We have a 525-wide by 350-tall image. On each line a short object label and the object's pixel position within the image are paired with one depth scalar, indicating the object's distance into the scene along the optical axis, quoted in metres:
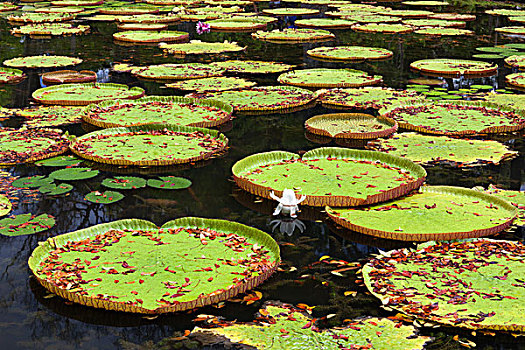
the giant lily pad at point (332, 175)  10.85
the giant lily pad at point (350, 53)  24.78
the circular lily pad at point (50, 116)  15.81
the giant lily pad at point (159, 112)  15.51
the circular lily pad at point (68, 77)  20.23
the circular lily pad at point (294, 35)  29.94
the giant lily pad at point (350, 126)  14.99
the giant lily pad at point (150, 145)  13.06
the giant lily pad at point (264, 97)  17.40
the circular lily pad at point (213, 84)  19.19
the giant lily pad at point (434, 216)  9.61
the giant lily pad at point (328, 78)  19.91
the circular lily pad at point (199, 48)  26.00
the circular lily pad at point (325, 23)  33.84
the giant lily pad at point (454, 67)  21.94
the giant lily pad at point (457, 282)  7.47
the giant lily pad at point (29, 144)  13.16
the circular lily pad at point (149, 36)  29.17
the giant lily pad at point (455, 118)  15.23
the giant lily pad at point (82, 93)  17.59
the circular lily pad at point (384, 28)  31.84
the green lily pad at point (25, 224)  9.99
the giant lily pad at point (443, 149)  13.35
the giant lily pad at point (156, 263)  7.83
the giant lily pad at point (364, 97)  17.77
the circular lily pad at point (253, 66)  22.02
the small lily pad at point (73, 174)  12.24
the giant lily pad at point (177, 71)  20.80
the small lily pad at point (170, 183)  11.98
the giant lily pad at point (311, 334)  7.05
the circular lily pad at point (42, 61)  23.03
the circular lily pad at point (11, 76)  20.46
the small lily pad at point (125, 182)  11.92
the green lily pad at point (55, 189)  11.62
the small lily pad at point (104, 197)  11.32
